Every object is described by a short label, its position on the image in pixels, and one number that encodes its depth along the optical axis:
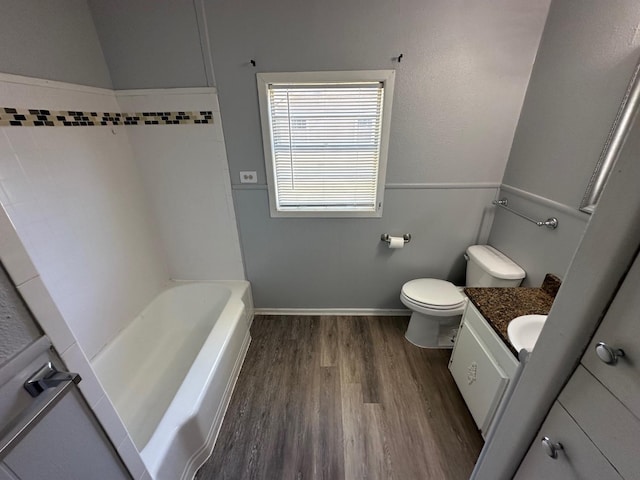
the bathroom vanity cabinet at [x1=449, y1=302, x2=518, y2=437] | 1.16
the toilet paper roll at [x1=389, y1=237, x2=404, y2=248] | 1.95
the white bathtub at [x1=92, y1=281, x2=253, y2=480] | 1.17
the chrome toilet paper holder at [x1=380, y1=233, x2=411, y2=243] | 1.98
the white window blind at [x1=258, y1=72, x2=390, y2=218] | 1.65
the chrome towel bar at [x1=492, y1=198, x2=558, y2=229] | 1.41
